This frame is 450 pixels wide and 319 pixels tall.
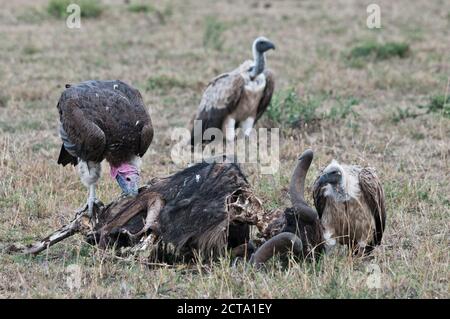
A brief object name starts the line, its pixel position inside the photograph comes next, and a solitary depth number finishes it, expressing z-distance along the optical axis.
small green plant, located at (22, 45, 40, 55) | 25.50
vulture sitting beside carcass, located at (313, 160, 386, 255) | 11.20
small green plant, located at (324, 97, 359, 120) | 18.48
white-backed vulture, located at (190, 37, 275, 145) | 19.06
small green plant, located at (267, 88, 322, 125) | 18.48
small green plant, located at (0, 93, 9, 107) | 20.16
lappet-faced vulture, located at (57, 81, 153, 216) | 12.31
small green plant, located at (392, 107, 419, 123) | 18.94
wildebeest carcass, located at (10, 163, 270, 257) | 10.51
